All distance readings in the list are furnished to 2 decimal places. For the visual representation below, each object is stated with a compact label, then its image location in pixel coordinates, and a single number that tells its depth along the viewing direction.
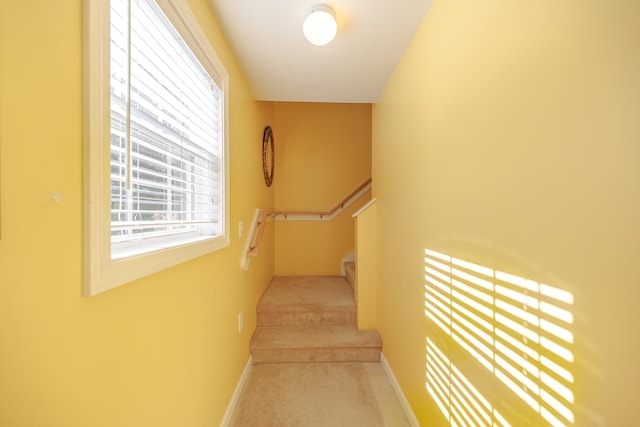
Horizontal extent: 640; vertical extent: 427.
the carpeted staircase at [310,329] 2.20
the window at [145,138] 0.61
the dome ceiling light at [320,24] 1.27
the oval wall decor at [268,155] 2.79
